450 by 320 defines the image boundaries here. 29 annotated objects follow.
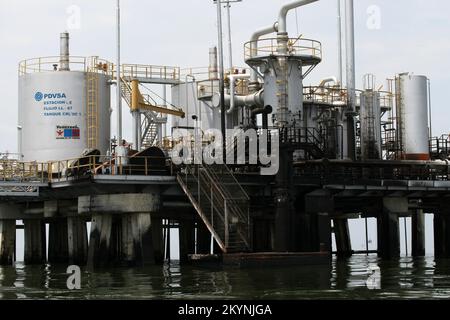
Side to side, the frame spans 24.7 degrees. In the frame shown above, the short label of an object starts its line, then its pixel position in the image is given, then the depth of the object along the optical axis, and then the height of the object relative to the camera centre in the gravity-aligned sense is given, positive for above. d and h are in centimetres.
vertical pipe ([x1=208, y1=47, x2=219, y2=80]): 7425 +839
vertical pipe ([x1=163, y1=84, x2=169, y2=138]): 7194 +573
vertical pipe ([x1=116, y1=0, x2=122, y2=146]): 6072 +497
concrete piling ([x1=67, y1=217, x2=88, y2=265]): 6456 -374
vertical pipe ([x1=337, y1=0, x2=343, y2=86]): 7394 +1007
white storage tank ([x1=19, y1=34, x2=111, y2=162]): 6669 +456
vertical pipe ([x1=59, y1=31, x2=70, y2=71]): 6862 +853
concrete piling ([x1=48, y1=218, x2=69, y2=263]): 7169 -402
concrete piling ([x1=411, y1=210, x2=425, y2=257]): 7544 -421
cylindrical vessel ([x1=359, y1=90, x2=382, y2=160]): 6988 +362
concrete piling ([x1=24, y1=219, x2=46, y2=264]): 7062 -397
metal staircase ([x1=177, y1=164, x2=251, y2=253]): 5172 -112
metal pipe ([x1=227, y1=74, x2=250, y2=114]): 6831 +654
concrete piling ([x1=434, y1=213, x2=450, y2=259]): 6819 -401
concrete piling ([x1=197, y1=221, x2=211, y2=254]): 7044 -403
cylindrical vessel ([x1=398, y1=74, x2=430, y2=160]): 6981 +423
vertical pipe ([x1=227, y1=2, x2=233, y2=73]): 7638 +1041
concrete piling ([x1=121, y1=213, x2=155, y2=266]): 5450 -323
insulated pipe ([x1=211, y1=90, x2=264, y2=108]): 6688 +534
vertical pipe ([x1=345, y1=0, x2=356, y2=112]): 6919 +887
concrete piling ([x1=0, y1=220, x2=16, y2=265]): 6994 -390
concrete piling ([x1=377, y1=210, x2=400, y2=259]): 6294 -362
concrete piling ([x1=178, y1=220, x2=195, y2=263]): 7106 -400
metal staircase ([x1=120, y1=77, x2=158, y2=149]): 6931 +411
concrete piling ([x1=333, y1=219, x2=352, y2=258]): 8081 -453
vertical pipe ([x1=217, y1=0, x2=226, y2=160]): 5669 +610
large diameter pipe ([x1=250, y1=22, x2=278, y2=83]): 6514 +941
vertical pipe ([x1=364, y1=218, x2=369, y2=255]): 8471 -447
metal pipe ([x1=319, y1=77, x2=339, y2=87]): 7426 +711
